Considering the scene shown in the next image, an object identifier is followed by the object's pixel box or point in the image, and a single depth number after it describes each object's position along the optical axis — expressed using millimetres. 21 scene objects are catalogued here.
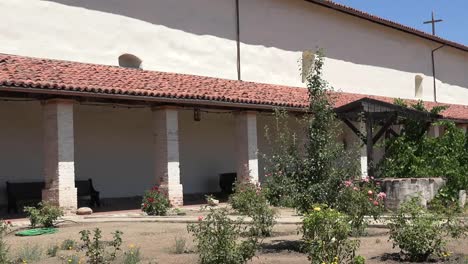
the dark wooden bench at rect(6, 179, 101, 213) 15289
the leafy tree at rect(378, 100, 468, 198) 15477
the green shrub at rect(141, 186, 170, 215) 14219
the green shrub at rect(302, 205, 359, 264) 6348
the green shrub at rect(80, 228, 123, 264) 6945
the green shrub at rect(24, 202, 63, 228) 12117
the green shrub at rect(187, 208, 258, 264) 6695
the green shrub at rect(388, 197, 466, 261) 7496
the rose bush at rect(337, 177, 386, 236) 8641
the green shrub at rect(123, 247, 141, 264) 7297
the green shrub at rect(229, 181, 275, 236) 9844
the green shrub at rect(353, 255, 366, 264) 6383
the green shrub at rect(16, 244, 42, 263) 8078
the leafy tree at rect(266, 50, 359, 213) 8625
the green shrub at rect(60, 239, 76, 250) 9086
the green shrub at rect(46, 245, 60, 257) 8602
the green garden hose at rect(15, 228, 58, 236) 11259
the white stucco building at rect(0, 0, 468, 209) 15016
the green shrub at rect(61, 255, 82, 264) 7055
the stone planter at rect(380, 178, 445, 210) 13617
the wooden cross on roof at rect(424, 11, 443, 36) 44653
